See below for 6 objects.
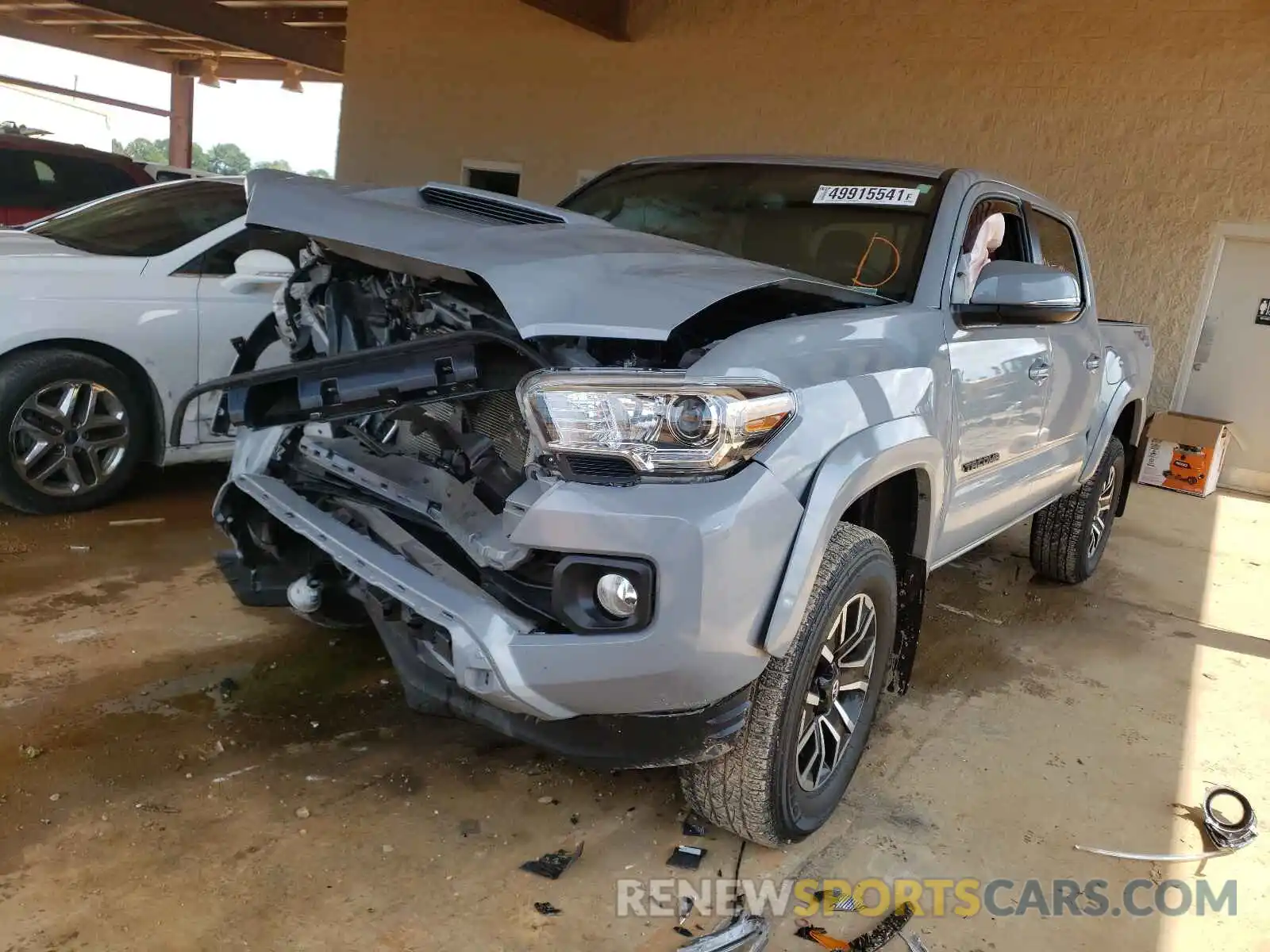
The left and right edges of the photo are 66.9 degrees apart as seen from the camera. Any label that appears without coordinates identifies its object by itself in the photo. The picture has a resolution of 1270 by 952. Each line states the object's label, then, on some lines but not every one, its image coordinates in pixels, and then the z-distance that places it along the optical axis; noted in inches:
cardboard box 308.7
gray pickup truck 76.4
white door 310.0
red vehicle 338.0
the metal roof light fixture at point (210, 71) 788.0
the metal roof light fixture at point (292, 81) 763.4
